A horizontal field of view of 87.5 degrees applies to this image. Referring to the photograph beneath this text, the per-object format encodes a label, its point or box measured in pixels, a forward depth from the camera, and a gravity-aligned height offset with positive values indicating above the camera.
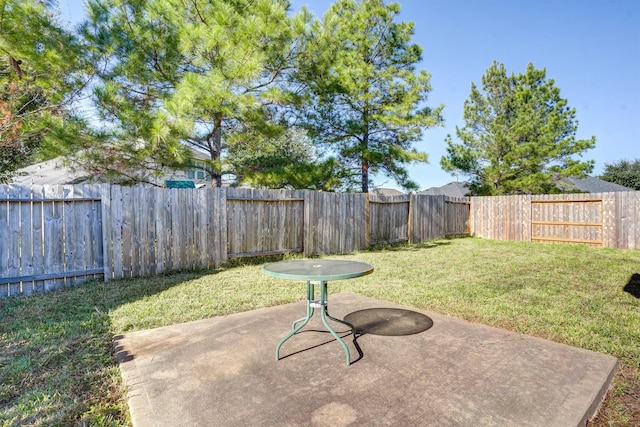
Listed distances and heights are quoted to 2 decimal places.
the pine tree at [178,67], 6.79 +3.12
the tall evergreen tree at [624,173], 29.19 +2.80
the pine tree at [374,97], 11.06 +3.65
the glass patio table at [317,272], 2.24 -0.48
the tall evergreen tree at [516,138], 13.50 +2.85
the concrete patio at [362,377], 1.74 -1.09
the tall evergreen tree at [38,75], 6.39 +2.87
